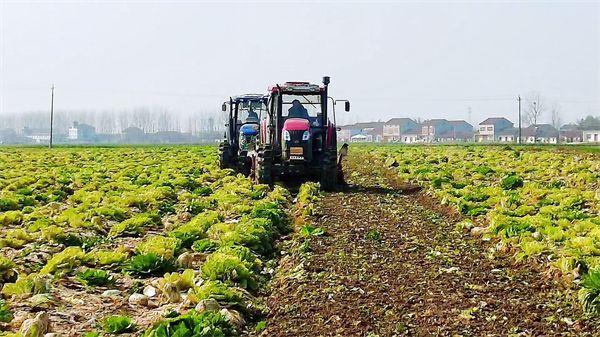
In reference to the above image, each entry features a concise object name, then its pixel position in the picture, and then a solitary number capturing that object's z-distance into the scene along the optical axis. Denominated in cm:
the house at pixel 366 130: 17515
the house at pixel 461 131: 16642
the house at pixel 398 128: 17029
